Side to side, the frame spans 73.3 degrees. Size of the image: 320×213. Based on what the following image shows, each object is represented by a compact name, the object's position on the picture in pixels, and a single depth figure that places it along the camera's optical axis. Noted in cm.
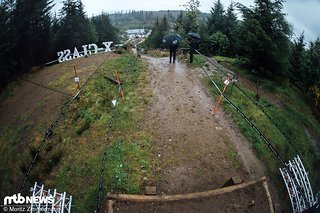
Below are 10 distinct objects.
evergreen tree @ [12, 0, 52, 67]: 1803
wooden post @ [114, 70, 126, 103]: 1179
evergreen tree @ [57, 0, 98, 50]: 2176
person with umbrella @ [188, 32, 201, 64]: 1431
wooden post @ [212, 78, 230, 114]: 1102
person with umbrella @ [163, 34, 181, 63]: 1422
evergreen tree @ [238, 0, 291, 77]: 1488
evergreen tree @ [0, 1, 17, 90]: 1671
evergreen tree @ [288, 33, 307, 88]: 1749
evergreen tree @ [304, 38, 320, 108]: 1663
